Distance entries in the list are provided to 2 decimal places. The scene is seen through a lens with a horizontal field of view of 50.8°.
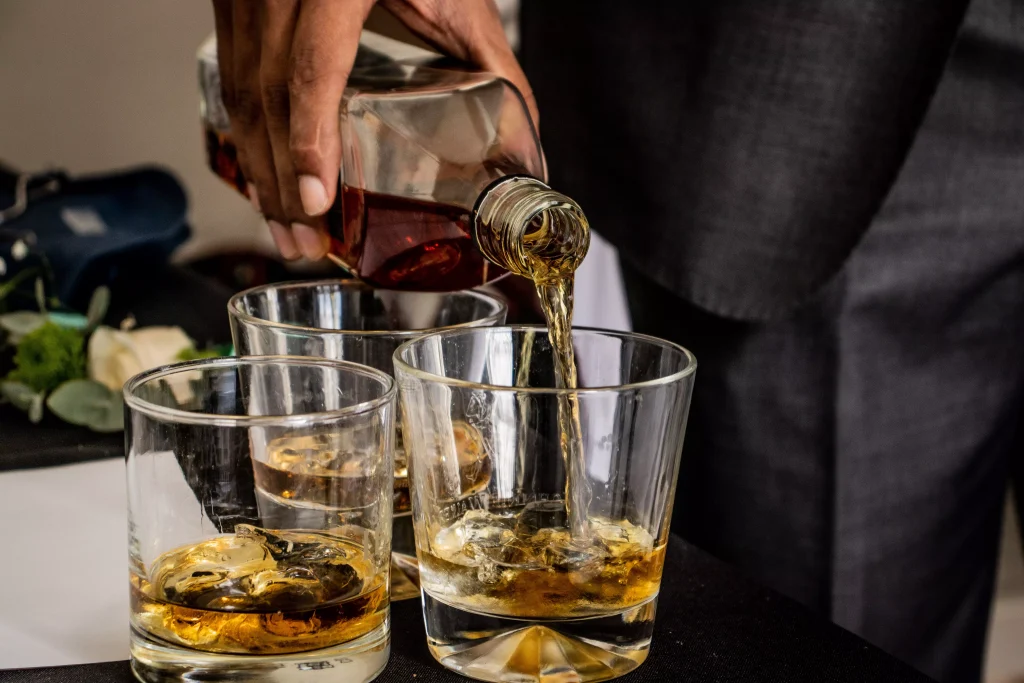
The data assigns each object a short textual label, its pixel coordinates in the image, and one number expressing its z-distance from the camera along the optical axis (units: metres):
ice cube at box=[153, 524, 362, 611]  0.46
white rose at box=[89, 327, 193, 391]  0.87
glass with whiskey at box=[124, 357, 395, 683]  0.45
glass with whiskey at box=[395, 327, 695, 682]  0.47
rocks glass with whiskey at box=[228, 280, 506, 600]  0.57
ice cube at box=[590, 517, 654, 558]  0.48
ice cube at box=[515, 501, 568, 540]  0.48
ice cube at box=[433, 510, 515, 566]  0.48
